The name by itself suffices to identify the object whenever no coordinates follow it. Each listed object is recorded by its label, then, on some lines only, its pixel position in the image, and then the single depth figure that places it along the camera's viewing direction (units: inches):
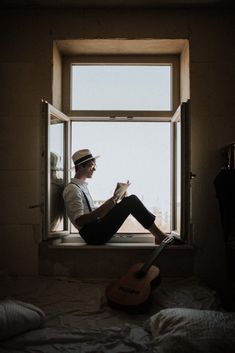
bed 62.8
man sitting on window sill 118.7
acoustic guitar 88.0
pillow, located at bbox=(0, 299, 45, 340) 68.7
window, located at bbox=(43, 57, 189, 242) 133.8
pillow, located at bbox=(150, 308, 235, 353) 59.5
